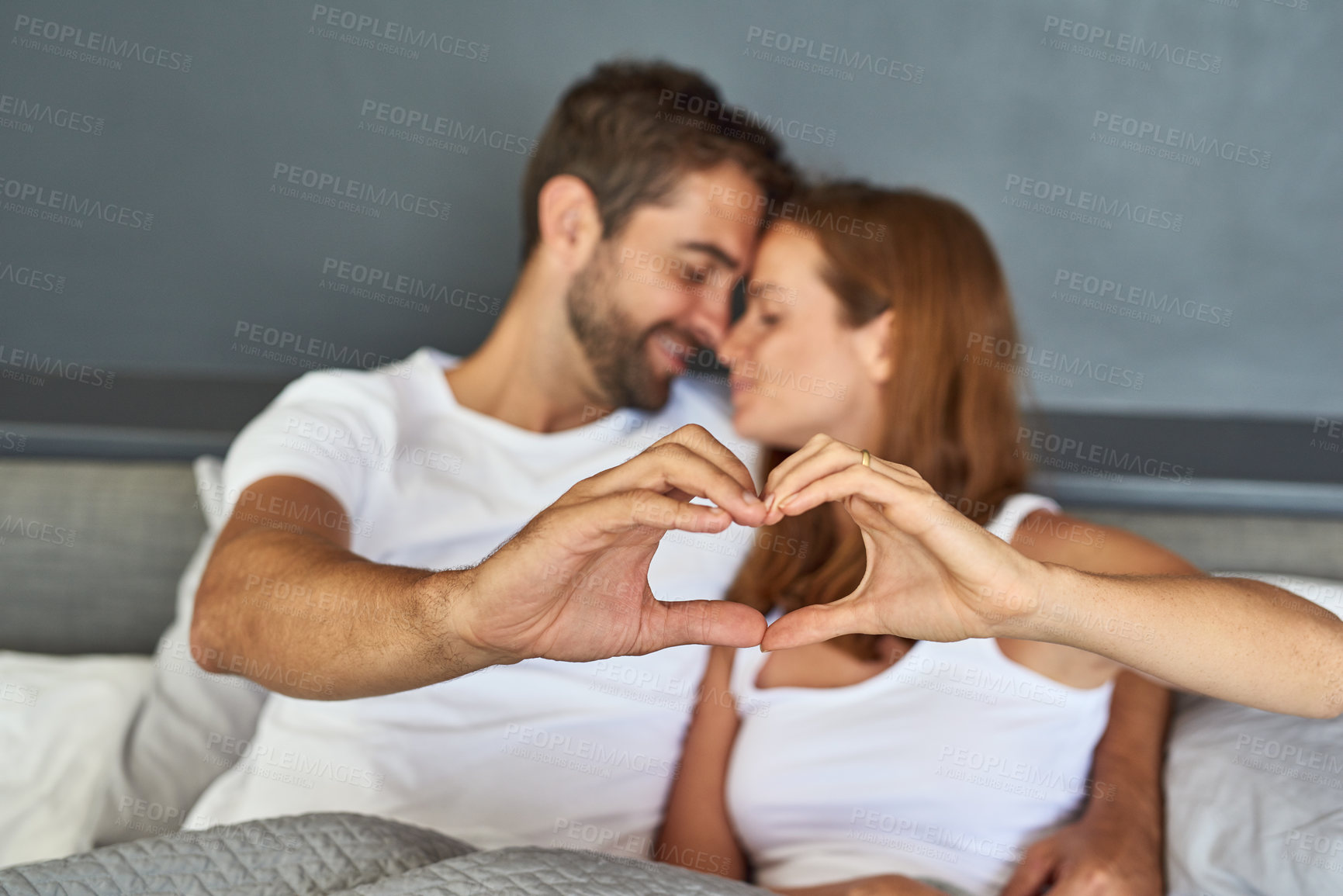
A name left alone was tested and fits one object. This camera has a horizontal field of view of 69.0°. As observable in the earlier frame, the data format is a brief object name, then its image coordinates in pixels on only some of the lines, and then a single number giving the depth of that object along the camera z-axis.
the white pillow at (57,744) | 1.33
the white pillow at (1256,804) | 1.04
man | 0.86
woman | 1.20
